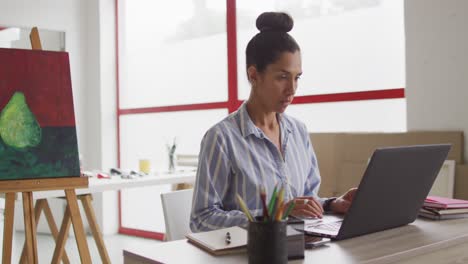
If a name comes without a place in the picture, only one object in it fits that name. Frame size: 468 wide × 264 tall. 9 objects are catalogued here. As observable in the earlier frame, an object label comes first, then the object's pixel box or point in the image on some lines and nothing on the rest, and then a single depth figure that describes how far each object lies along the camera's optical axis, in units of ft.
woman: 5.55
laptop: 4.47
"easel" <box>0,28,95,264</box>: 8.30
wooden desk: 4.16
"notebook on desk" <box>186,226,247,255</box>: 4.24
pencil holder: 3.64
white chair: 6.53
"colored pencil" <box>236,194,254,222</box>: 3.71
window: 11.83
